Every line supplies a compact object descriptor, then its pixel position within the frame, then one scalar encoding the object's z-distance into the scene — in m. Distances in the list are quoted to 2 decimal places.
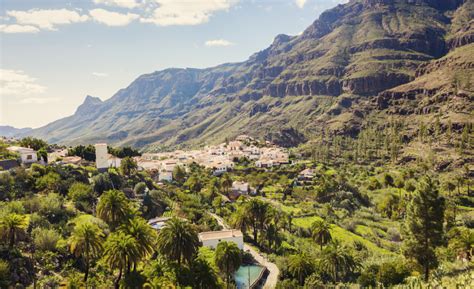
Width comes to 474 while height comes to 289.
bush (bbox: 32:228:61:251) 33.59
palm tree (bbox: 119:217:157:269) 32.53
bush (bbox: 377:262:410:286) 37.41
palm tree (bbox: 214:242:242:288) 38.22
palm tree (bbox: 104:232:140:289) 30.44
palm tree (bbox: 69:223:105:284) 31.06
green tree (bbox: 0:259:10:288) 27.17
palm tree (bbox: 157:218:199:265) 36.16
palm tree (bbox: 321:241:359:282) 40.53
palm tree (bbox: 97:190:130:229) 38.75
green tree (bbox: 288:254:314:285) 40.81
